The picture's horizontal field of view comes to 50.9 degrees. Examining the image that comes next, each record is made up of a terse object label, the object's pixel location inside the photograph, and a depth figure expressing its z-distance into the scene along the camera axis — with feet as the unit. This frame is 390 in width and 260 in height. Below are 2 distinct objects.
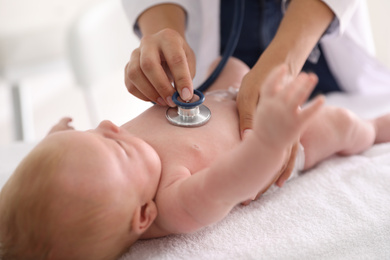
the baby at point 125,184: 1.68
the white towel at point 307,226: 2.16
